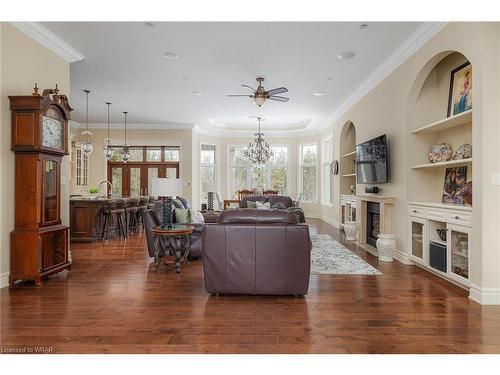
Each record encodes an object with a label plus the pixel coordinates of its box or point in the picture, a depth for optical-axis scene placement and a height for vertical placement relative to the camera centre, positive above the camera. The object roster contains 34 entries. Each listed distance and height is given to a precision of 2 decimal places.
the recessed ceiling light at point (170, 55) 4.86 +2.06
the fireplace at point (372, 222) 5.73 -0.65
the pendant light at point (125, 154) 8.77 +0.95
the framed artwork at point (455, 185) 3.92 +0.02
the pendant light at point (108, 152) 8.24 +0.95
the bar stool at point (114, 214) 6.81 -0.58
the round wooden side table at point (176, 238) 4.23 -0.74
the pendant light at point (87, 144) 7.07 +1.05
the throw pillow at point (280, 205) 7.77 -0.43
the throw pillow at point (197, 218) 5.37 -0.56
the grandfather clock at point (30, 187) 3.62 +0.02
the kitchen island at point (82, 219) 6.45 -0.63
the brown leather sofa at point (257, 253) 3.18 -0.66
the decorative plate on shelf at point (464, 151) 3.80 +0.43
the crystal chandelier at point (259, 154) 9.20 +1.01
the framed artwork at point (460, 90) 3.80 +1.21
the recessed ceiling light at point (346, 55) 4.82 +2.04
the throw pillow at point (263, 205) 7.45 -0.41
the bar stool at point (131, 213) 7.56 -0.62
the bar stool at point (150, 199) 8.91 -0.31
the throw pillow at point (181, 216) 5.10 -0.45
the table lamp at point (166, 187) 4.21 +0.01
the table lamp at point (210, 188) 7.20 +0.00
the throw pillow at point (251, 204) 7.58 -0.39
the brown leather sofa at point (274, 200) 7.80 -0.31
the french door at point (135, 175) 10.33 +0.43
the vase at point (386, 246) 4.82 -0.91
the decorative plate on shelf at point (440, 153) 4.14 +0.46
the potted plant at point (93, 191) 7.18 -0.06
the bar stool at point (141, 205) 8.26 -0.45
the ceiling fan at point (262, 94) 5.36 +1.59
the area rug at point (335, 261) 4.24 -1.11
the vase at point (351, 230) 6.48 -0.88
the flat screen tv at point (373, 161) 5.17 +0.46
